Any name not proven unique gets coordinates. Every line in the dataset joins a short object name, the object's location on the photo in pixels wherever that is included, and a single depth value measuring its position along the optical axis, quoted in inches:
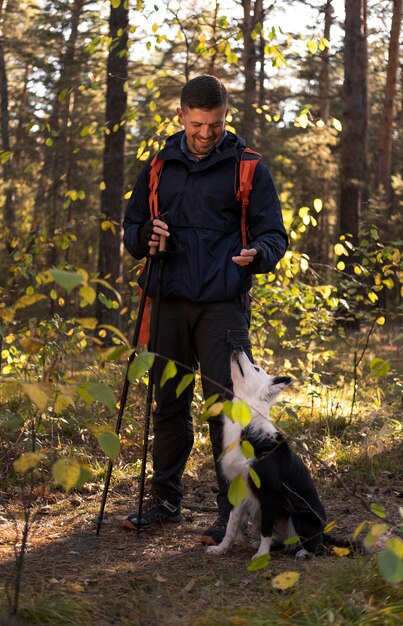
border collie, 166.4
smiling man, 175.6
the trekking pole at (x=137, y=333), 182.5
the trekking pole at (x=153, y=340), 178.9
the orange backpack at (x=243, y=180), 176.2
